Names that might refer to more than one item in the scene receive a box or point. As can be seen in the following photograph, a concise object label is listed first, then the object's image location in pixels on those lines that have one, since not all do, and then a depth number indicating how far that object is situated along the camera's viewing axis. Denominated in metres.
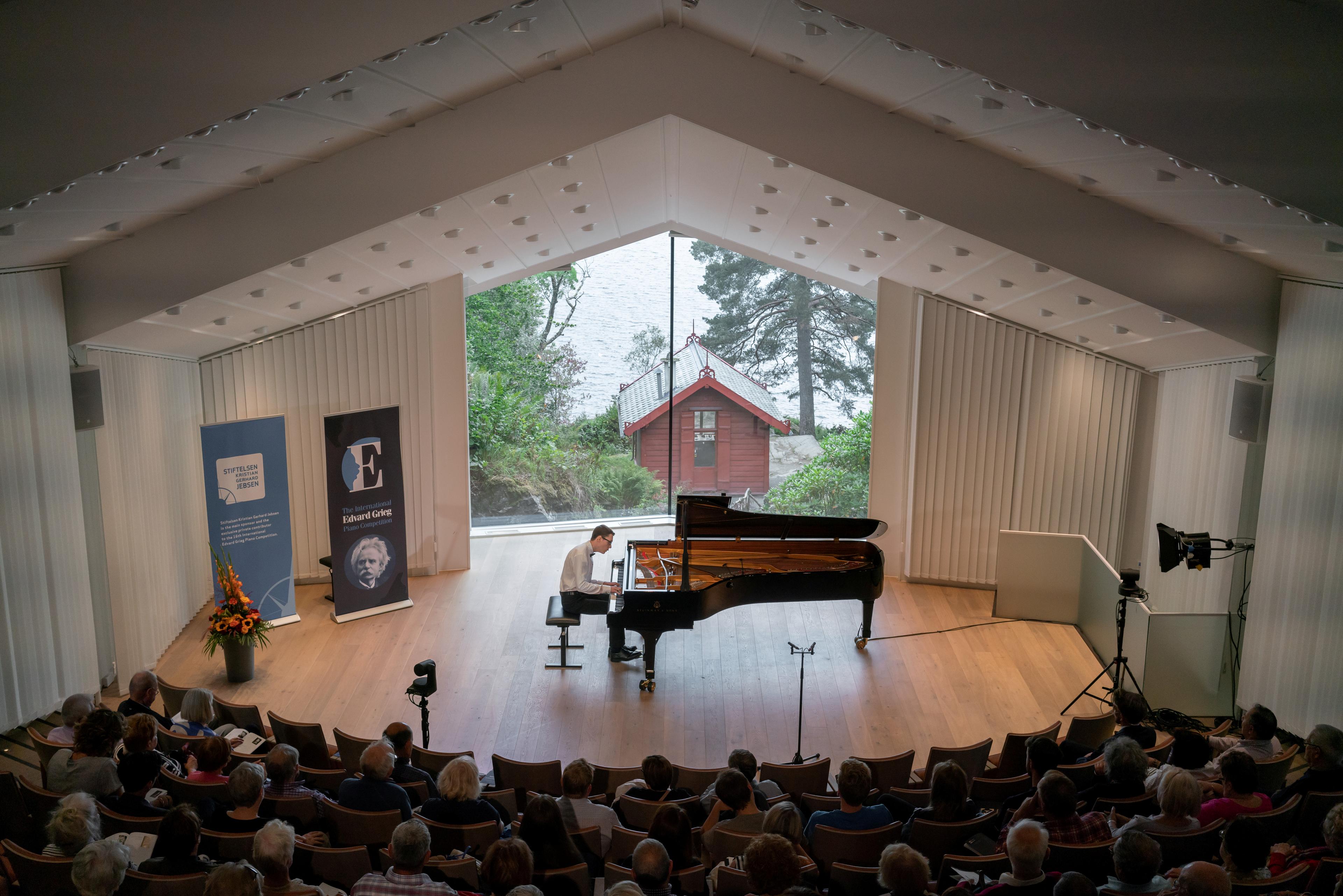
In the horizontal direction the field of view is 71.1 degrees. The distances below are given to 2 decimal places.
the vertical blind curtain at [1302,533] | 6.12
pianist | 7.88
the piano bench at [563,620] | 7.96
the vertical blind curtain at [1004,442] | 9.59
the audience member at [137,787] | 4.38
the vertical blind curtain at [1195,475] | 7.49
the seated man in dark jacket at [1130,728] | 5.24
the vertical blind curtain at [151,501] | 7.54
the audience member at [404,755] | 4.88
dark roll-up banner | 9.00
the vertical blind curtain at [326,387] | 9.59
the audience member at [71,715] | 5.05
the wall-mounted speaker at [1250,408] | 6.93
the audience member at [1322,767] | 4.47
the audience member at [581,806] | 4.54
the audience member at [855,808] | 4.40
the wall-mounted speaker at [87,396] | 6.98
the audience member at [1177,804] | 4.06
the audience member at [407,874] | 3.65
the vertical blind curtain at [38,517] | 6.27
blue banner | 8.25
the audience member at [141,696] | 5.46
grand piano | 7.50
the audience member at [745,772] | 4.69
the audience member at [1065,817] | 4.10
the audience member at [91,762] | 4.57
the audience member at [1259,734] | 5.04
